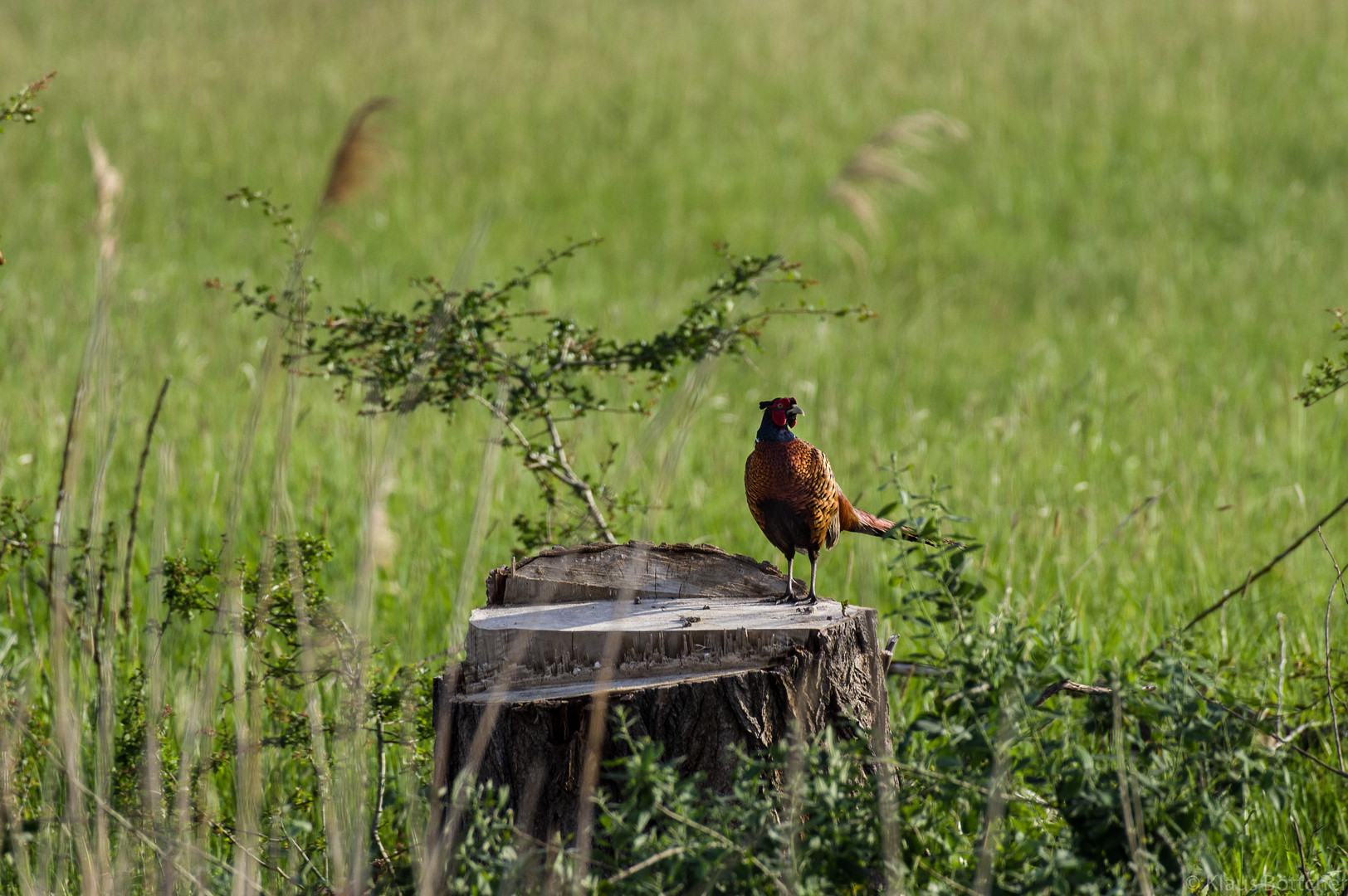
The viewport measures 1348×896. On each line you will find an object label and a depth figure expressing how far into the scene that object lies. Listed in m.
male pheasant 46.81
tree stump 46.56
